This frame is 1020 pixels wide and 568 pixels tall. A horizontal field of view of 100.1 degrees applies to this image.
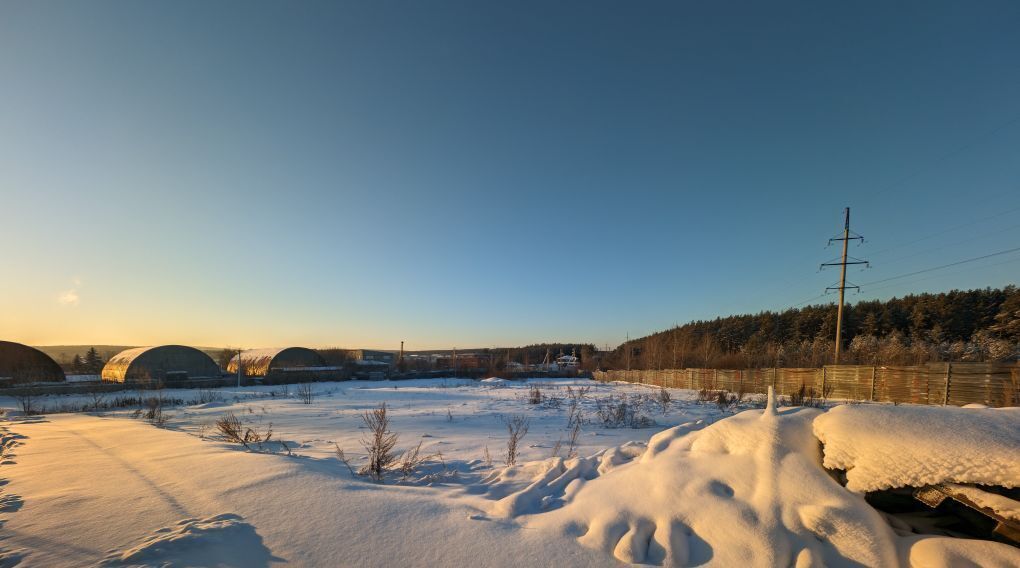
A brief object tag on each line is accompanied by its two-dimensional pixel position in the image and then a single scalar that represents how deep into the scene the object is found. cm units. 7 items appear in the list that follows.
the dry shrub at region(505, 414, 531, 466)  526
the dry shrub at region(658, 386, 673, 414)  1171
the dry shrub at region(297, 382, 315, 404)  1431
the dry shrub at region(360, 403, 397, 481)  471
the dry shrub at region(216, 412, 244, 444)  621
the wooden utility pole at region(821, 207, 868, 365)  2022
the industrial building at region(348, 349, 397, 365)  4793
